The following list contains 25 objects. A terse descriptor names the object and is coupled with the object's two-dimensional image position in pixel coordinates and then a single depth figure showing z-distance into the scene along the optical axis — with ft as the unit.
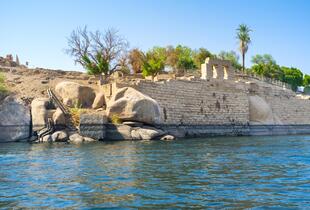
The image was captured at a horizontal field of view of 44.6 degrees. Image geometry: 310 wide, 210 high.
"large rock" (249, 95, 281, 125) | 115.85
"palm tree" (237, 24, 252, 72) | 176.65
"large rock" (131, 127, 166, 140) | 77.00
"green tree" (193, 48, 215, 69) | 184.44
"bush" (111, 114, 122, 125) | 78.79
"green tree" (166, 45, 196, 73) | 171.22
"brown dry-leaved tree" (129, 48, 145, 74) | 149.02
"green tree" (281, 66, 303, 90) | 237.86
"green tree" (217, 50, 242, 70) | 231.96
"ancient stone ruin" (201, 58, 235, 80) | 107.78
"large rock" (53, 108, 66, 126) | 75.87
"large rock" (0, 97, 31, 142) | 74.54
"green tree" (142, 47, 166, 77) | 121.60
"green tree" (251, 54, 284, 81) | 221.46
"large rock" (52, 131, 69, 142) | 72.59
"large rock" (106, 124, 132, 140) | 76.89
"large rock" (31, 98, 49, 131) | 76.19
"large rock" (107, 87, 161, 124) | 78.84
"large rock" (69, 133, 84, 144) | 72.28
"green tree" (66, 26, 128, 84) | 135.95
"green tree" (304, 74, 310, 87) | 248.93
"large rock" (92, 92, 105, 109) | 88.33
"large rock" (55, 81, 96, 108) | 89.30
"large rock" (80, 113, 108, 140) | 74.59
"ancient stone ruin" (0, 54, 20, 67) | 117.29
